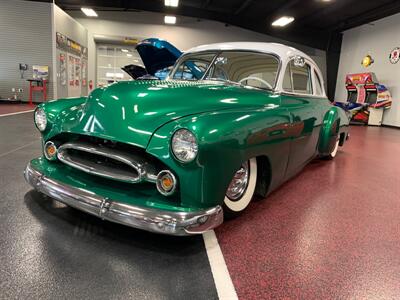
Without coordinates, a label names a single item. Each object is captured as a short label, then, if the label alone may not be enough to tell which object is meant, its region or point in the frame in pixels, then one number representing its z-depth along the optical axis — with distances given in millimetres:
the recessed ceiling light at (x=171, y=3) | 12195
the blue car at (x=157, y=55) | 5891
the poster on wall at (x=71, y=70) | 13453
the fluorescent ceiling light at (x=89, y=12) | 13402
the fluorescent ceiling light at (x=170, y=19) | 14297
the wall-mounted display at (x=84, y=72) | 15316
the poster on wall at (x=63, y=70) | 12534
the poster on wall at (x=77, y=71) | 14320
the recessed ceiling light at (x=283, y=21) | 13234
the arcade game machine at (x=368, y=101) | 11602
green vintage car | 1581
